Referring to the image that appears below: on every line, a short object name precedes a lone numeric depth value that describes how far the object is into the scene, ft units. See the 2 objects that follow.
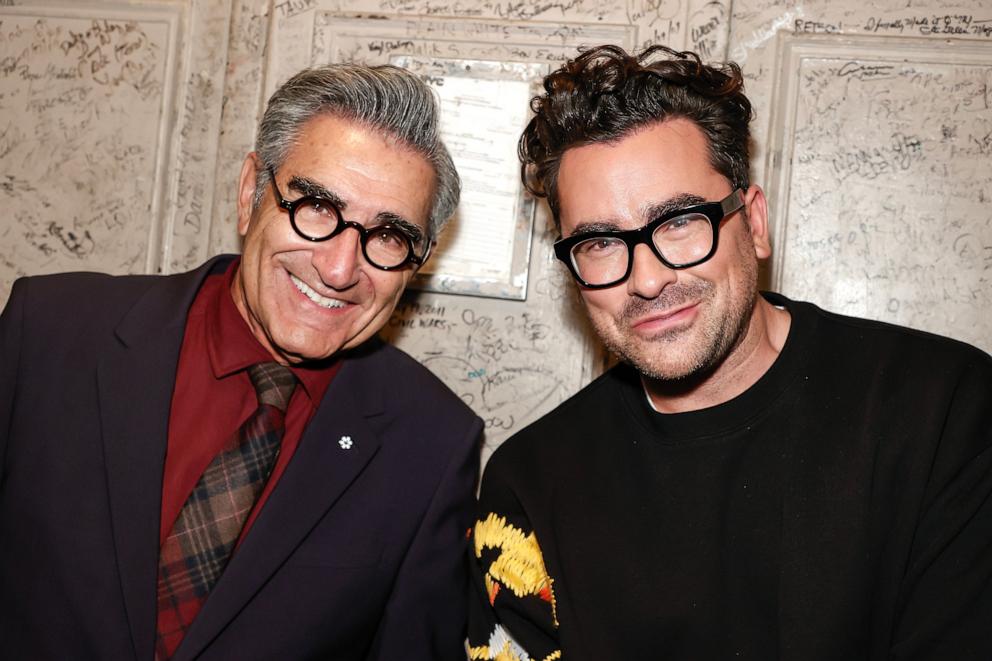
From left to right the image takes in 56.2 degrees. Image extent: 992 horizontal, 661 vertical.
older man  2.20
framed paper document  3.20
